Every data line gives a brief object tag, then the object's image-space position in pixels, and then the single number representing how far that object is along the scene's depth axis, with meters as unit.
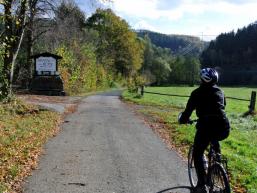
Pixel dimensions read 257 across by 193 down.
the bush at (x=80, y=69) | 47.16
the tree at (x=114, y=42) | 82.75
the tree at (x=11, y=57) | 16.07
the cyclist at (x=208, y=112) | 6.94
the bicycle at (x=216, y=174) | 6.42
